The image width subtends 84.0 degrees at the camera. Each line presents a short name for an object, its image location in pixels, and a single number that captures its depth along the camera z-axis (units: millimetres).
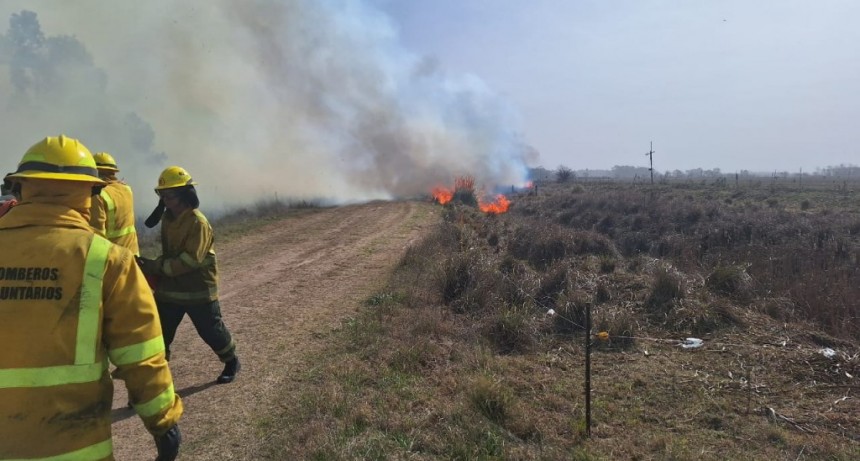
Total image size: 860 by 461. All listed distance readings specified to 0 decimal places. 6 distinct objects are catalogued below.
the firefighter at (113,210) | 4281
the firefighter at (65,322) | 1776
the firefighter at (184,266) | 4410
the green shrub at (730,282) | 7508
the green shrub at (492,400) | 4104
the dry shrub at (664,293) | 7041
